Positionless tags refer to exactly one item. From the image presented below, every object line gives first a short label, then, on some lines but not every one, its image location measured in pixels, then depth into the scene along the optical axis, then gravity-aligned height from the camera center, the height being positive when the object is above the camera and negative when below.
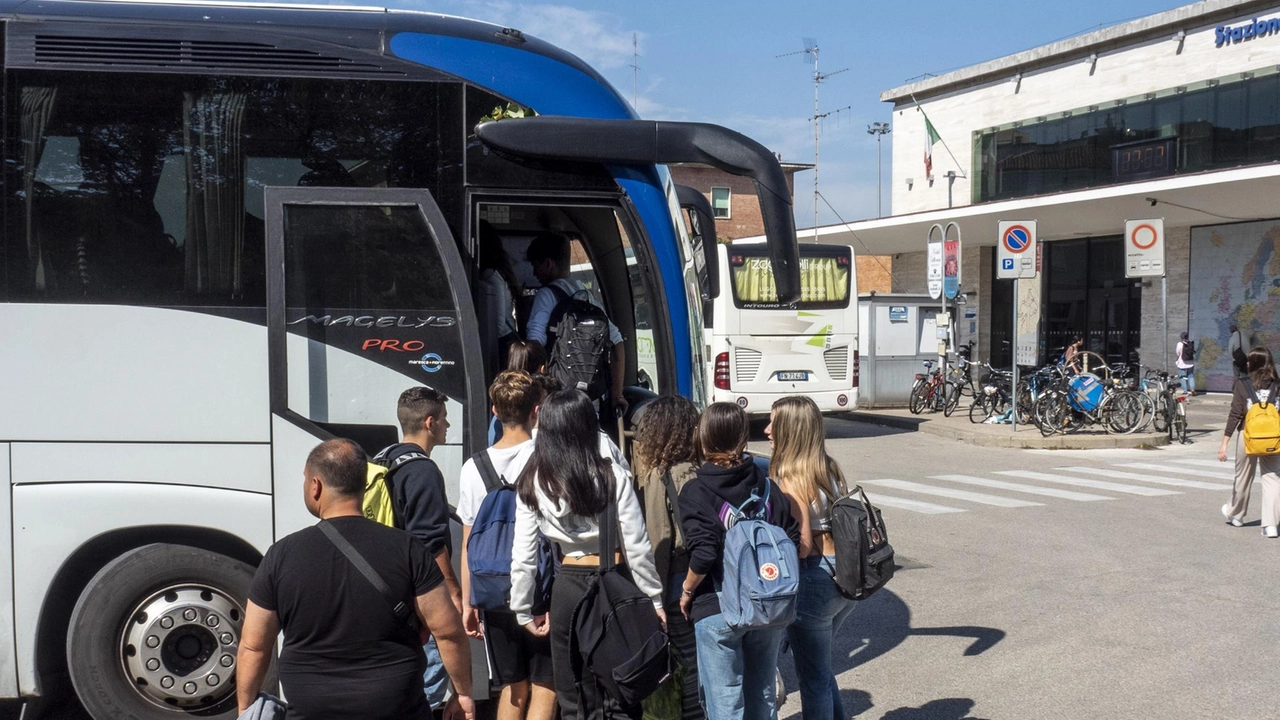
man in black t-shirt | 3.26 -0.85
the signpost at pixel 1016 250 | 18.47 +1.18
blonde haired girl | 4.75 -0.94
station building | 24.80 +3.76
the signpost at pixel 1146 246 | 18.30 +1.23
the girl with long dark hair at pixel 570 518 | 4.11 -0.72
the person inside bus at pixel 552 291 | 6.14 +0.19
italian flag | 34.81 +5.19
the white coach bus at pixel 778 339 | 18.41 -0.26
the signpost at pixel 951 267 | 20.73 +1.05
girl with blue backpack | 4.24 -0.90
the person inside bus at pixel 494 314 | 6.01 +0.06
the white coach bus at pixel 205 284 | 5.07 +0.20
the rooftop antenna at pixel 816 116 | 38.28 +7.25
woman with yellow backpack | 10.02 -0.93
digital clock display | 26.78 +3.94
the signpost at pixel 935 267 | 21.92 +1.09
